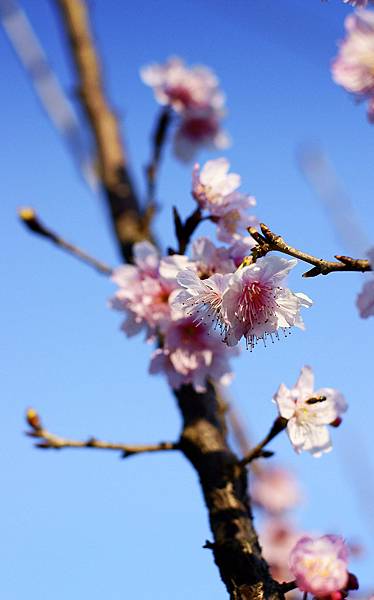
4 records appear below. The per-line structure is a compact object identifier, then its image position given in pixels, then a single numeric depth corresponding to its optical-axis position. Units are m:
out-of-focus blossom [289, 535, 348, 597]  1.54
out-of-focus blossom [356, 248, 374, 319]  1.46
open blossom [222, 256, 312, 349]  1.42
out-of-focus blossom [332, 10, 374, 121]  1.56
